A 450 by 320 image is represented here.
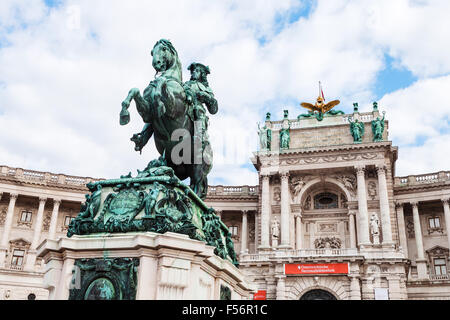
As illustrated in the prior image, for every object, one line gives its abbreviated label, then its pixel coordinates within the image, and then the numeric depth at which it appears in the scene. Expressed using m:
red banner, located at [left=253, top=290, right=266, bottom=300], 34.42
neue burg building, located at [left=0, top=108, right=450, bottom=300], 40.25
